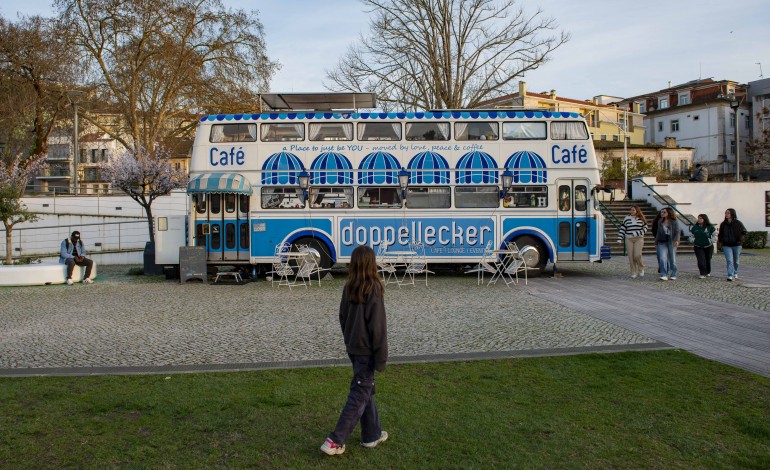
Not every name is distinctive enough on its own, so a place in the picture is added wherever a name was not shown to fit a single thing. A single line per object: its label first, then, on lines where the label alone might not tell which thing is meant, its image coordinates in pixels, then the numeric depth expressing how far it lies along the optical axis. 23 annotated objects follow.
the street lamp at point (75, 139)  32.88
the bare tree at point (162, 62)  35.66
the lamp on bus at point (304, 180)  17.73
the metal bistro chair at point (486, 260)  16.75
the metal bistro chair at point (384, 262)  16.27
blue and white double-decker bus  17.83
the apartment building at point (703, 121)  66.75
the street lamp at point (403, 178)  17.86
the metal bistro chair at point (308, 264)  16.73
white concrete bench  17.09
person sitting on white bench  17.58
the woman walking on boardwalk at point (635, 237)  16.77
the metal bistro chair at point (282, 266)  16.53
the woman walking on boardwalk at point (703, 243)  16.86
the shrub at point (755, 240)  29.19
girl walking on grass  4.87
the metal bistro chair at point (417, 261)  16.86
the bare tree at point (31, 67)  34.66
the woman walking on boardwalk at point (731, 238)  16.22
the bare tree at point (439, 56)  31.03
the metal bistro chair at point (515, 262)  16.48
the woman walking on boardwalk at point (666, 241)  16.44
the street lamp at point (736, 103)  30.36
